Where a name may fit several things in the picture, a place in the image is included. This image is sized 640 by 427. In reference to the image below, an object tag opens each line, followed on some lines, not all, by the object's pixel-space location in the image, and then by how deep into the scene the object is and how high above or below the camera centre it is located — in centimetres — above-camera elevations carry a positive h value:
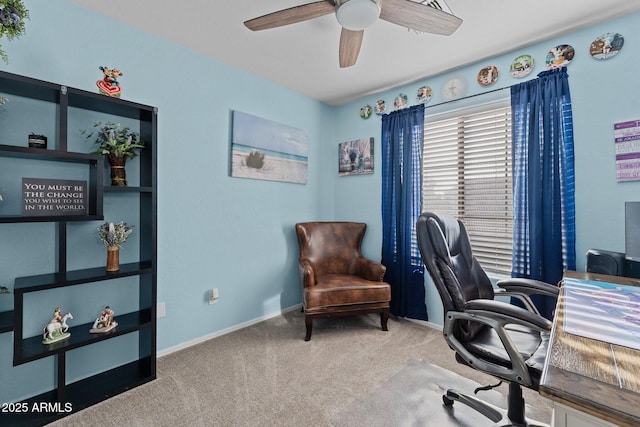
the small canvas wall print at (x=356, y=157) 333 +69
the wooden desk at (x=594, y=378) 57 -38
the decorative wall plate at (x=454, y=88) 262 +118
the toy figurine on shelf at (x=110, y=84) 179 +83
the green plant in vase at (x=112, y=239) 183 -17
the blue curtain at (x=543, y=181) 207 +25
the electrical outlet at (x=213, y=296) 253 -74
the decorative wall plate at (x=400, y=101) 301 +120
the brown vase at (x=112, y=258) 183 -29
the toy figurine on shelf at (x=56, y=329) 163 -68
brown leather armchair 253 -64
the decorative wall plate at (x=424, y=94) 284 +120
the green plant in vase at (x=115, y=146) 185 +44
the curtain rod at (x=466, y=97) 241 +107
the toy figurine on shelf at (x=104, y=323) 177 -70
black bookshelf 151 -37
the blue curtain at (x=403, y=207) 287 +7
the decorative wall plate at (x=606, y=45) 192 +116
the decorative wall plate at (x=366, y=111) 332 +121
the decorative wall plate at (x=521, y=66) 226 +120
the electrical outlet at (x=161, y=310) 221 -75
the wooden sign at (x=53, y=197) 157 +10
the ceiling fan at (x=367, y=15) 147 +109
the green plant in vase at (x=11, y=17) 117 +83
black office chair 114 -46
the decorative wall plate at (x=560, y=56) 208 +118
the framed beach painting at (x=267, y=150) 270 +66
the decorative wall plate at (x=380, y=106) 319 +121
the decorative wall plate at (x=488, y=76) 244 +121
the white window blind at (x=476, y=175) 246 +36
